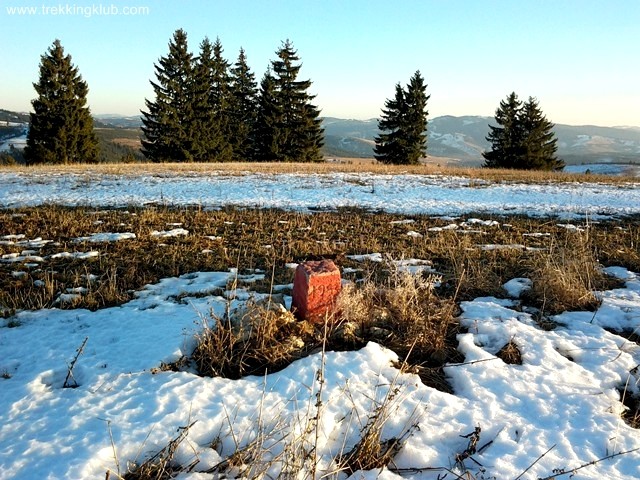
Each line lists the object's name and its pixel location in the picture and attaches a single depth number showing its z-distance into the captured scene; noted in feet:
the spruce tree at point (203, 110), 125.80
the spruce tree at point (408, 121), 131.03
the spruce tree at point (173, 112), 121.80
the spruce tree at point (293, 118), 128.06
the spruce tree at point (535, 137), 132.16
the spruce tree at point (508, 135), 133.88
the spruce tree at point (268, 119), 128.06
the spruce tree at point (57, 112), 114.11
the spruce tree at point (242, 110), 136.05
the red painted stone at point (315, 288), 12.17
